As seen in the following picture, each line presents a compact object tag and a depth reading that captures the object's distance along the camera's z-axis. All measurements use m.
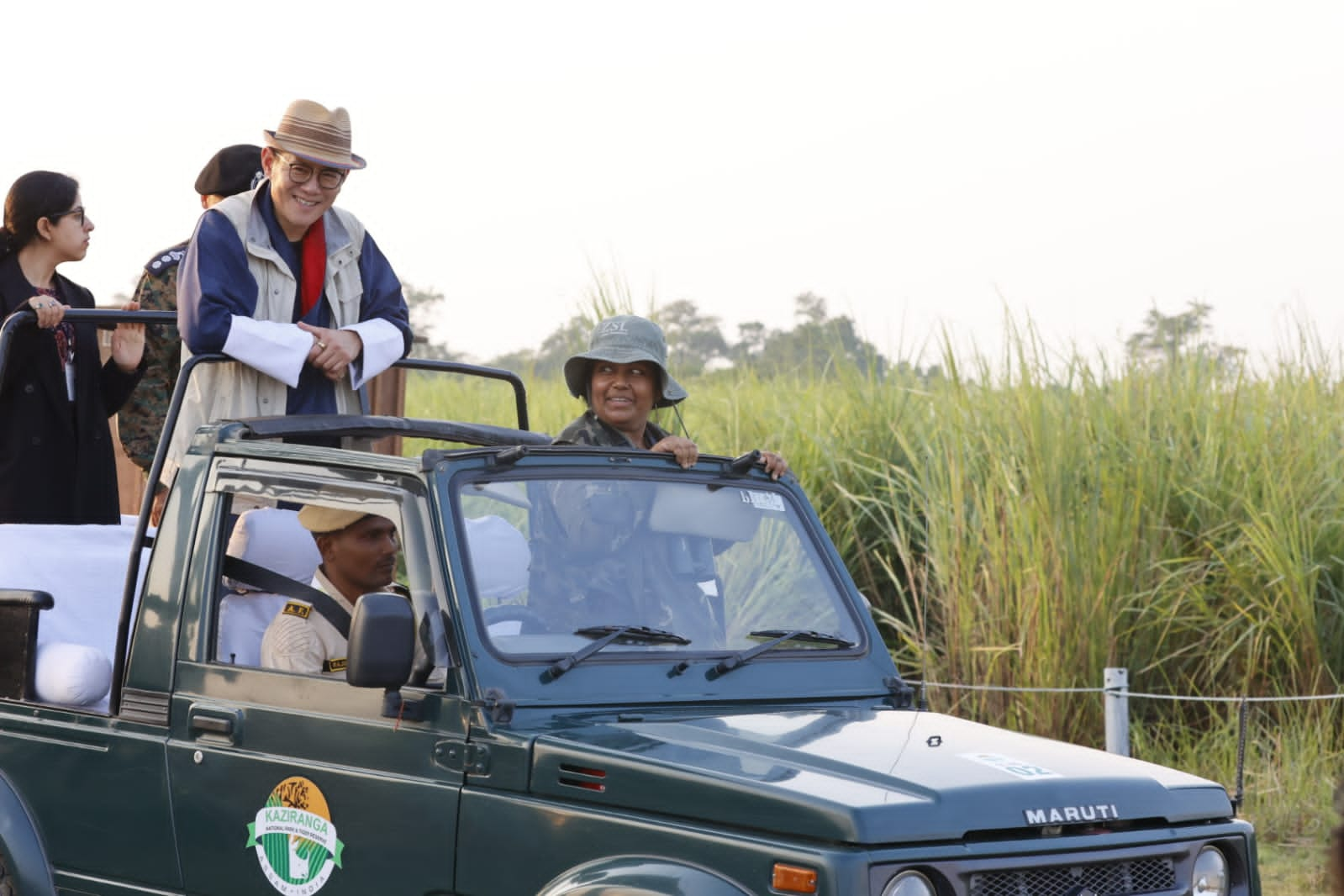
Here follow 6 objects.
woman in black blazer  13.37
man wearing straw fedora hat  11.19
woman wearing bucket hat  11.90
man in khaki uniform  9.37
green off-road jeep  7.50
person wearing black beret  13.62
